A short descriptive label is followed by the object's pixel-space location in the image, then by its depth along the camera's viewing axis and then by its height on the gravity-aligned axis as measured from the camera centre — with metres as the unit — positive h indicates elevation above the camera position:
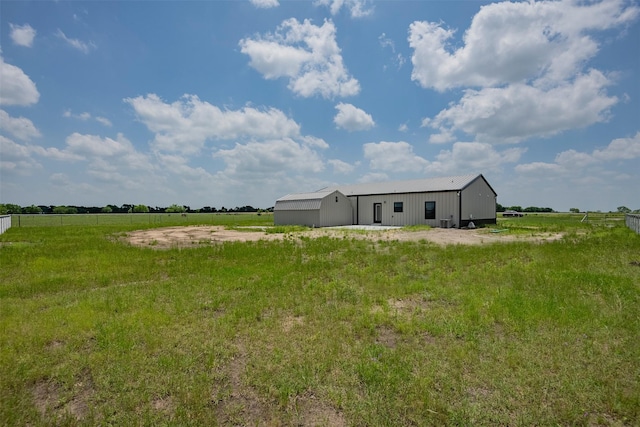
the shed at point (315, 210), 28.86 +0.57
